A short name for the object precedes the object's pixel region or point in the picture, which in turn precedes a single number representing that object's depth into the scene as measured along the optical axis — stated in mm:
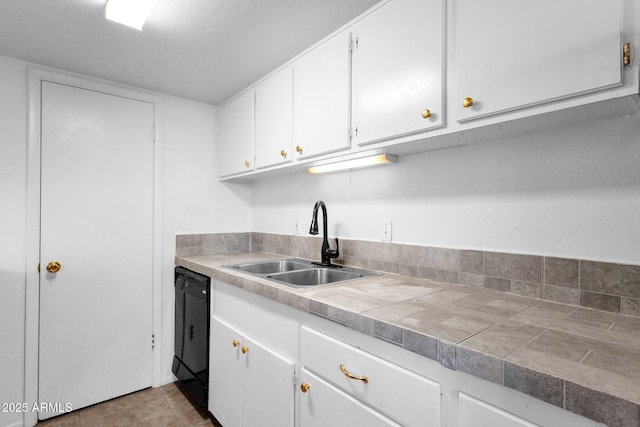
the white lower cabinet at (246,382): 1320
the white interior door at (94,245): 1998
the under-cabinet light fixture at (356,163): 1562
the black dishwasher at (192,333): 1957
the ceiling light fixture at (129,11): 1371
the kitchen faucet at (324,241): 1904
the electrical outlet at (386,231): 1710
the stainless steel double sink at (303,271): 1756
